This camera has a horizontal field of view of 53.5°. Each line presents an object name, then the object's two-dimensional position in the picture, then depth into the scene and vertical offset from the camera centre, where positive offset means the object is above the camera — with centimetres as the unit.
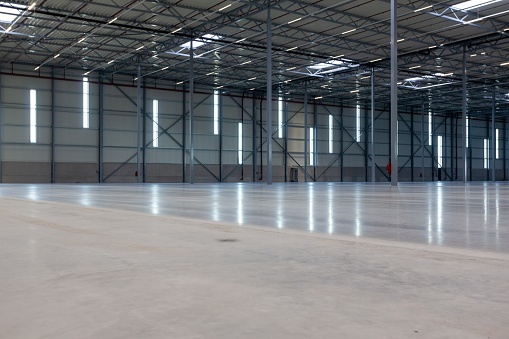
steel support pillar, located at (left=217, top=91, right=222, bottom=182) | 4487 +251
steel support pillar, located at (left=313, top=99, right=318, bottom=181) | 4897 +193
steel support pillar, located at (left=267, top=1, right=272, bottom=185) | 2347 +327
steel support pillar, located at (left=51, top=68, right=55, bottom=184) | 3747 +275
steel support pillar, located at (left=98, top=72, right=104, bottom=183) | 3931 +315
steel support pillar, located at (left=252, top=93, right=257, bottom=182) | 4606 +279
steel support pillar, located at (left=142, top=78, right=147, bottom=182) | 4081 +277
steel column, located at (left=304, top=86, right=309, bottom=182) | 4246 +552
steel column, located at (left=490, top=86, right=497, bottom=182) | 3812 +409
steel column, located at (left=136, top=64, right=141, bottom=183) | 3490 +357
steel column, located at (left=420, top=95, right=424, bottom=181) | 4650 +630
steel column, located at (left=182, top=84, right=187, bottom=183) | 4303 +251
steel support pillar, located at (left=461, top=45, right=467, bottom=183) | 2718 +258
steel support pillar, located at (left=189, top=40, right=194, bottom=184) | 2884 +358
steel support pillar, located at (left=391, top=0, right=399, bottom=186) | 1741 +309
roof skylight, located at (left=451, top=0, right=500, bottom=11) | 2519 +860
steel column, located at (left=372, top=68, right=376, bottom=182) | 3222 +637
